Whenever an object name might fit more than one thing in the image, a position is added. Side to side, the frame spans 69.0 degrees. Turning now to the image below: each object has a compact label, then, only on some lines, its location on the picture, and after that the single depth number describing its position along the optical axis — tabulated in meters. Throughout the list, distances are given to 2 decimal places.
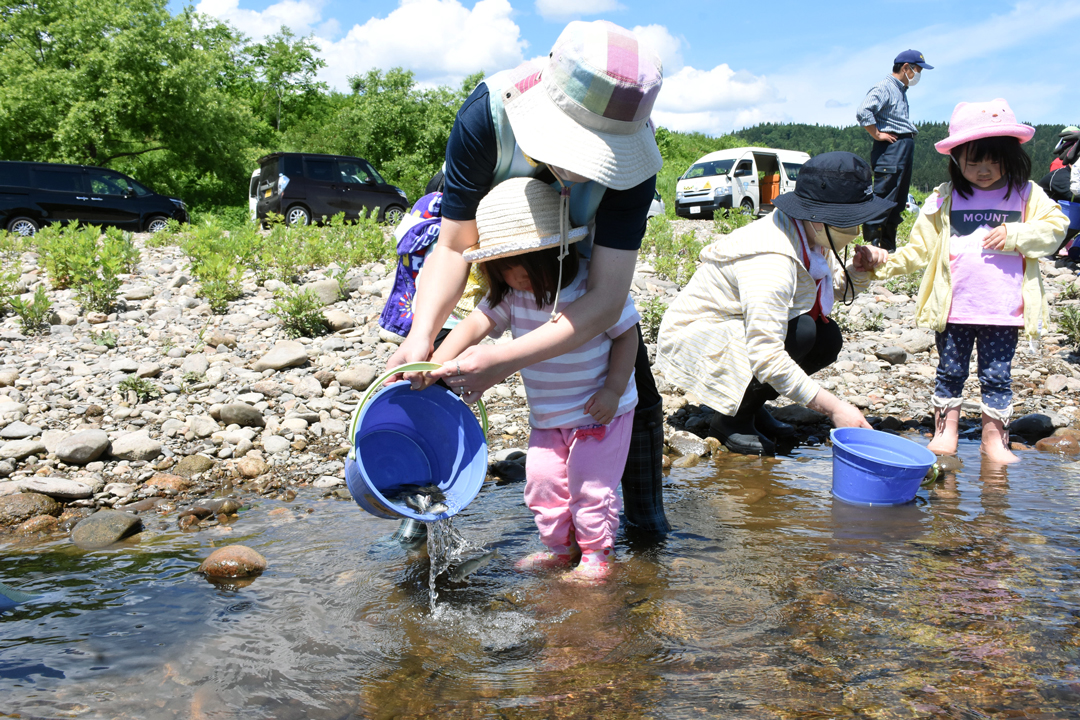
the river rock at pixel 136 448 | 3.61
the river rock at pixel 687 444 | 3.91
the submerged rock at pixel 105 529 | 2.85
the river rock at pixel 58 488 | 3.19
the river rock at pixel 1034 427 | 4.10
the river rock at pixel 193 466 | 3.55
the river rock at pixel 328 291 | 5.75
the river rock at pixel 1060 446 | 3.87
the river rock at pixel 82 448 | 3.51
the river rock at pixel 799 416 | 4.41
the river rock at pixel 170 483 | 3.40
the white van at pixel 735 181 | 16.72
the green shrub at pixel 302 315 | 5.11
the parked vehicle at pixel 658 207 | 16.65
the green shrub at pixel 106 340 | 4.85
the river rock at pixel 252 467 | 3.57
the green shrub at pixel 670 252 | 6.90
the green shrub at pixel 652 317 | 5.21
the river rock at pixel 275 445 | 3.76
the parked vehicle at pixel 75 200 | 12.30
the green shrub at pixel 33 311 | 4.98
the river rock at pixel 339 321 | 5.23
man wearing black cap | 6.48
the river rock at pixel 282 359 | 4.58
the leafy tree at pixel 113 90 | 19.25
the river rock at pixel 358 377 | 4.39
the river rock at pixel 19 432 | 3.69
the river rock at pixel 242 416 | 3.96
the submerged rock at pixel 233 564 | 2.52
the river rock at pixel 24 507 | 3.03
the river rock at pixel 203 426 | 3.86
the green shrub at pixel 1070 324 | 5.29
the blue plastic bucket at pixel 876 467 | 2.91
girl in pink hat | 3.49
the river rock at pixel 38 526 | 2.98
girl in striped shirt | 2.17
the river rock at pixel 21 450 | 3.50
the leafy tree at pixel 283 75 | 31.27
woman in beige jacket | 3.03
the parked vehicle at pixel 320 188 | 13.42
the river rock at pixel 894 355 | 5.08
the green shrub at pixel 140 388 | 4.15
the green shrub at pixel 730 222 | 10.13
